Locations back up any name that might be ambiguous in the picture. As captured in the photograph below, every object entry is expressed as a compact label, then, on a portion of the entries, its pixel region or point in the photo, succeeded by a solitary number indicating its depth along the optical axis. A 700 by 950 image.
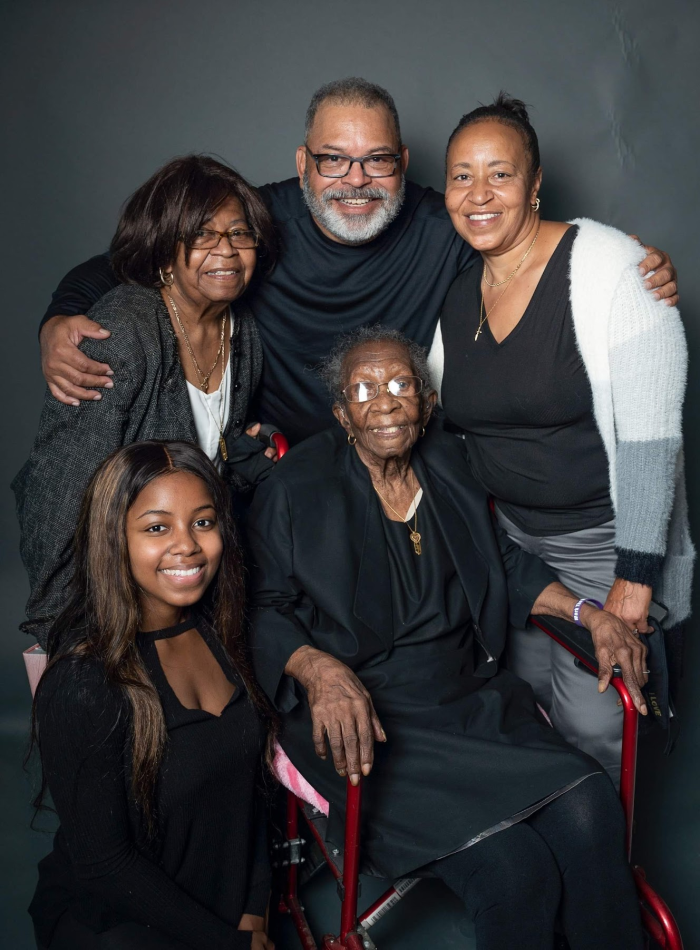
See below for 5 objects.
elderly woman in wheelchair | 1.86
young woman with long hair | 1.80
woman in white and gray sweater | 2.13
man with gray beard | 2.55
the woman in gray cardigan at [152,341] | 2.29
